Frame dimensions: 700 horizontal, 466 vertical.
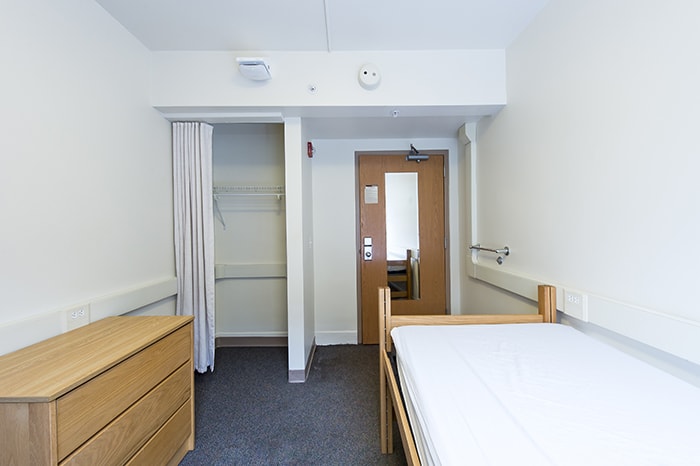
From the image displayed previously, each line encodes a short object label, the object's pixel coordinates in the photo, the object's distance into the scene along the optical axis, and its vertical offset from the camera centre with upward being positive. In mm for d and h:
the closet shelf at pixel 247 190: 3121 +454
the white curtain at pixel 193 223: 2344 +83
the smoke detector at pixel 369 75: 2086 +1089
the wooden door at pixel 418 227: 3264 -21
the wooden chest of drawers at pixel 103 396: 906 -585
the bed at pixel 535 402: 702 -515
